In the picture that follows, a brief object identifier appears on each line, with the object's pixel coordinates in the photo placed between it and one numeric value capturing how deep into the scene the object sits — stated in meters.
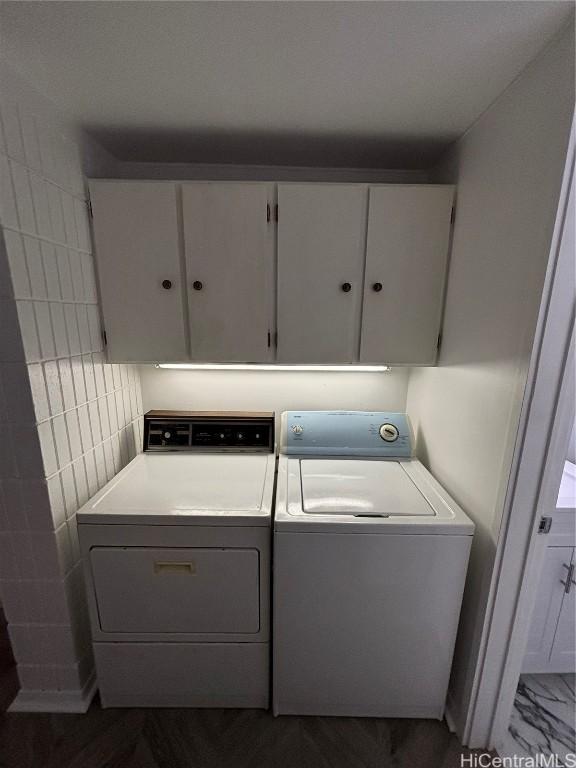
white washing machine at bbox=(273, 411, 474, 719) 1.19
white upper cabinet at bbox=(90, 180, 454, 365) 1.41
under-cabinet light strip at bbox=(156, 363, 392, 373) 1.81
